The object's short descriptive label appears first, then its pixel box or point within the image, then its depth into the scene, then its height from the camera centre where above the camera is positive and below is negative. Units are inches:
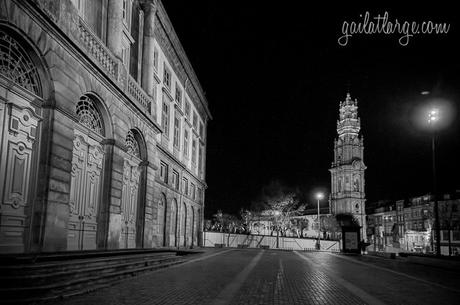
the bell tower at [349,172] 5605.3 +649.6
